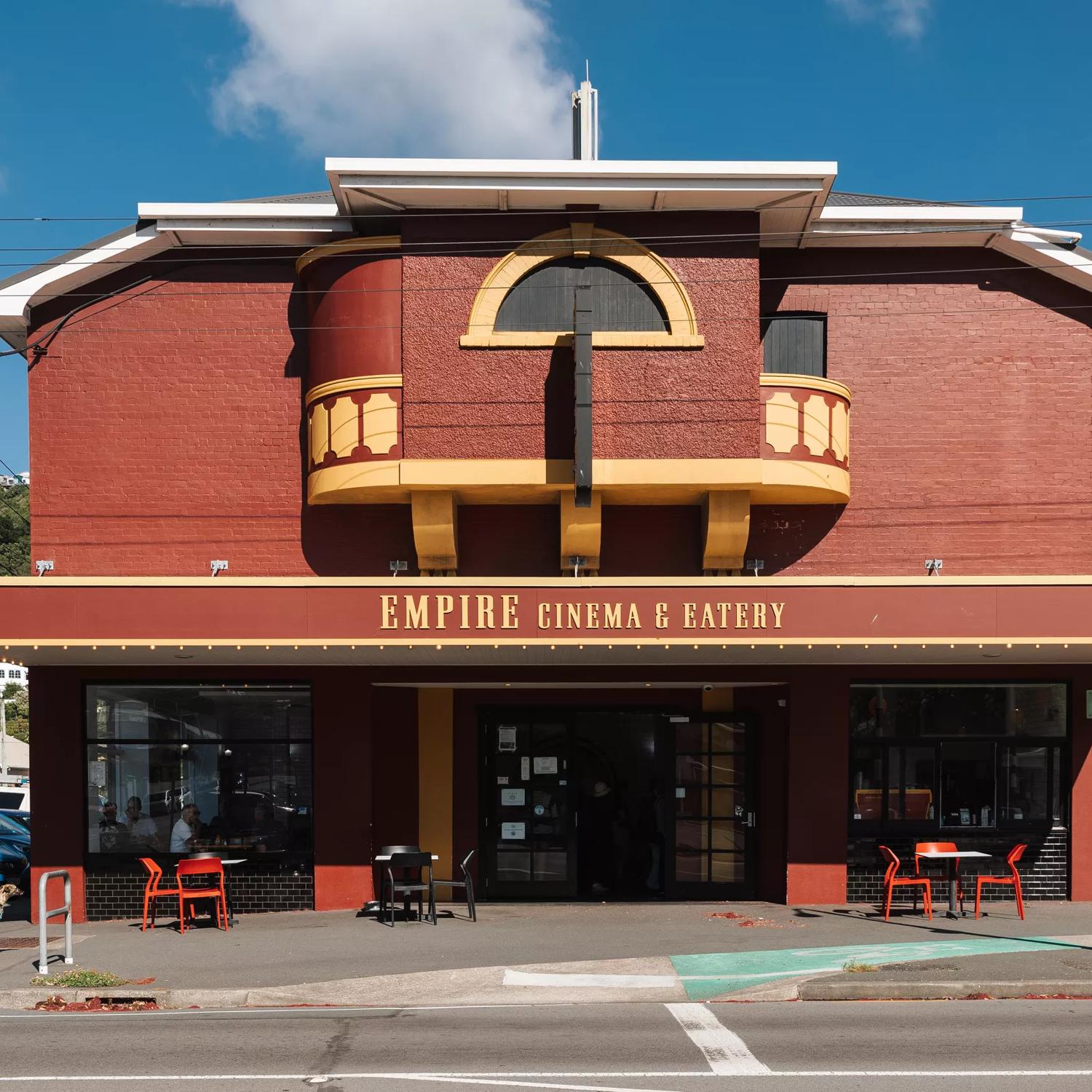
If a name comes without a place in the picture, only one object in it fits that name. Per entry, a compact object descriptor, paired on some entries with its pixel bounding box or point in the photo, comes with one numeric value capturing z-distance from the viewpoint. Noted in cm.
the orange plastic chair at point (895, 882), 1455
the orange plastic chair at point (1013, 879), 1448
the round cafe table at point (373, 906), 1496
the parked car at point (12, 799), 2934
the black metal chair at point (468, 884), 1447
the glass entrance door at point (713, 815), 1666
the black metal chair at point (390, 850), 1474
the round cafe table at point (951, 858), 1469
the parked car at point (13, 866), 1970
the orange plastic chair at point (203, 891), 1438
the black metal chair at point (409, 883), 1447
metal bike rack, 1198
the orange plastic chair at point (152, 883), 1442
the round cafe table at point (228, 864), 1498
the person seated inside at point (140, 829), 1573
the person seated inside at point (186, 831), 1577
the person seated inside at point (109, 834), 1565
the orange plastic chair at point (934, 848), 1495
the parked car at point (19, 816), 2364
